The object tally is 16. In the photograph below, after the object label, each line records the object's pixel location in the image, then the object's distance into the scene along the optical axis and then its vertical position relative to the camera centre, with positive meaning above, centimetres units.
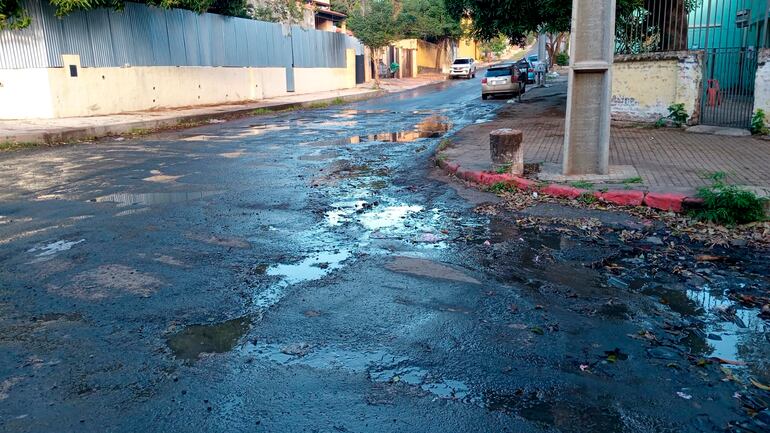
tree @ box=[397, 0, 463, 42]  5466 +439
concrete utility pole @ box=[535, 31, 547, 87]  3866 +26
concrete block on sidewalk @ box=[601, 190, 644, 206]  791 -169
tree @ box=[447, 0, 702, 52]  1545 +125
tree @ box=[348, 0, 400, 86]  4234 +308
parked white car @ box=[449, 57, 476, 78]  5472 -1
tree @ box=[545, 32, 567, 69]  5868 +178
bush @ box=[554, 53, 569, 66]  6247 +55
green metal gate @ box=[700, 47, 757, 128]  1366 -66
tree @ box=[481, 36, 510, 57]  9938 +312
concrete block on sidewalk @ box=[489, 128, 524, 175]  956 -127
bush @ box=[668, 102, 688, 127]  1459 -123
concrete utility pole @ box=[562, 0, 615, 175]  867 -35
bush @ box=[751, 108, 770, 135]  1289 -133
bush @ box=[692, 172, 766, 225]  698 -166
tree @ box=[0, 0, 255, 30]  1742 +217
